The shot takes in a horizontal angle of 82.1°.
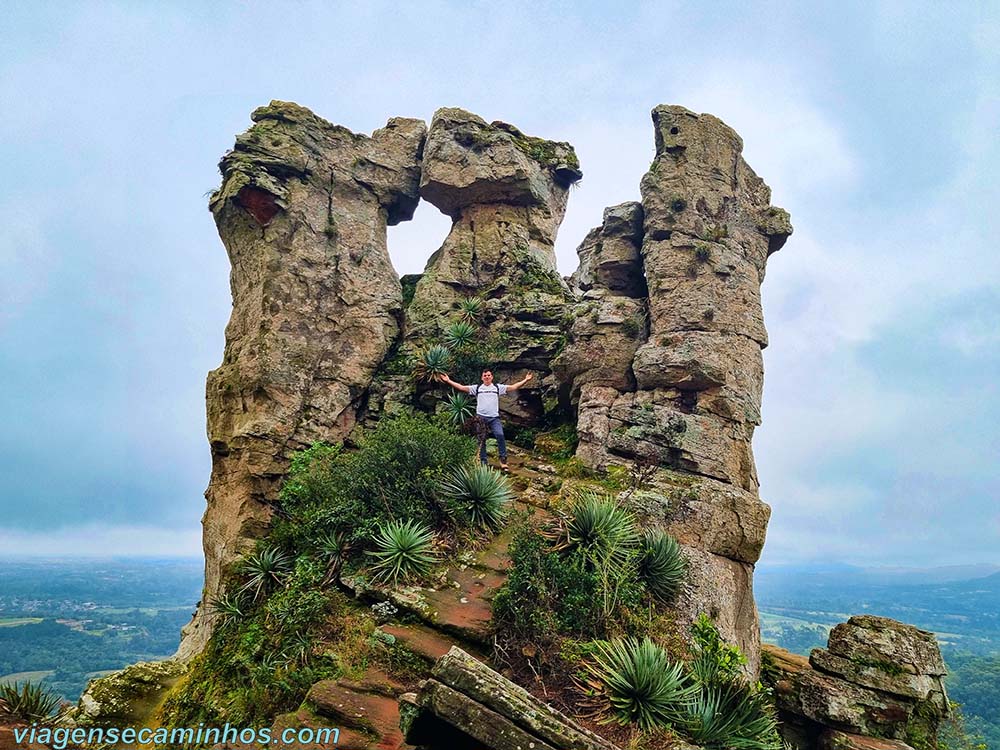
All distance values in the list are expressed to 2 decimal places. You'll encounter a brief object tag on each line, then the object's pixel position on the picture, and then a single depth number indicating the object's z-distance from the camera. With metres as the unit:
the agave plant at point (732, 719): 9.20
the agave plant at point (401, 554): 11.63
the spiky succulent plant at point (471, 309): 20.95
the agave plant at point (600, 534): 11.66
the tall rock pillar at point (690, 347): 14.23
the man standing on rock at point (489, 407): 16.42
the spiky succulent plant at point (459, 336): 19.77
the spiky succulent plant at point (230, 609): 13.76
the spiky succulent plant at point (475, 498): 13.20
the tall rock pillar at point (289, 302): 17.62
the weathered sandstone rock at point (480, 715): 7.14
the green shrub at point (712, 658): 10.25
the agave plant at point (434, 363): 19.20
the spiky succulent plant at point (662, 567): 11.87
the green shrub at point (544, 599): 10.06
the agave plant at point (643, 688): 8.62
